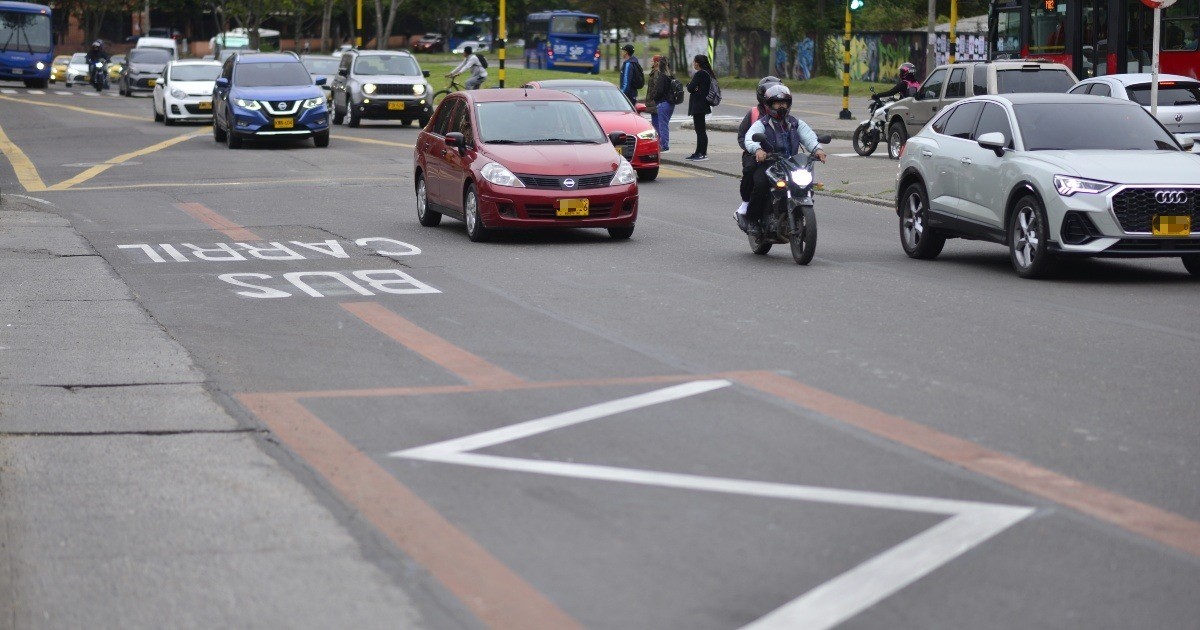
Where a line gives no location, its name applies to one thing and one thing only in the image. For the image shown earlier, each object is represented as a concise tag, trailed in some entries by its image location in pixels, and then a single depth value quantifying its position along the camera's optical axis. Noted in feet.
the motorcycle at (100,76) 214.07
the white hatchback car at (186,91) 130.93
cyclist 124.16
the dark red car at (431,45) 368.89
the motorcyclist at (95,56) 219.20
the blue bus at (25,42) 207.72
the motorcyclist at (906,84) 102.32
